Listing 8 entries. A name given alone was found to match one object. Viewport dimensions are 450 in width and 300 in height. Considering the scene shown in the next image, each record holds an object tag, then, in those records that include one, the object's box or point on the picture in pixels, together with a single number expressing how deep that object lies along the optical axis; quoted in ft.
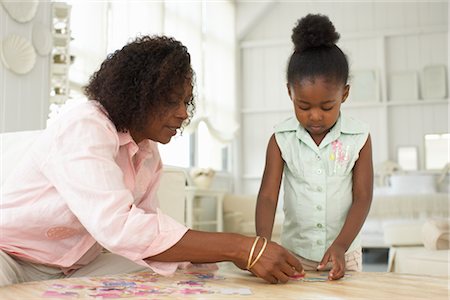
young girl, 5.61
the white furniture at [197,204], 17.62
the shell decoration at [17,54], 11.60
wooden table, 3.52
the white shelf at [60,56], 13.17
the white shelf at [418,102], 27.50
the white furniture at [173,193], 8.70
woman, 3.97
